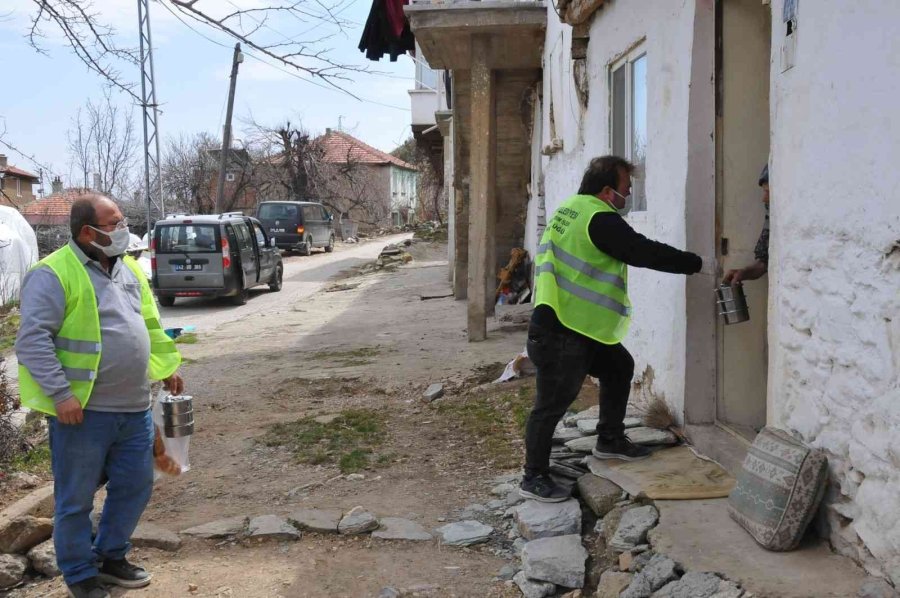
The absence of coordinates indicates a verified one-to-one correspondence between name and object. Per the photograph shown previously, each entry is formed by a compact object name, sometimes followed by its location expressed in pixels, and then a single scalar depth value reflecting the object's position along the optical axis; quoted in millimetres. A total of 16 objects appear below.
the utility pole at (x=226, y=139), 30688
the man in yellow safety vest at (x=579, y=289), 4250
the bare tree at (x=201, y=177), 40781
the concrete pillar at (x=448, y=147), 17094
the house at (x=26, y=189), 30283
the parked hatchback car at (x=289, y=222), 28688
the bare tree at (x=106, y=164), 25453
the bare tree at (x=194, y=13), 4590
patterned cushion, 3352
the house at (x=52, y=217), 22891
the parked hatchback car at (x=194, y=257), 16562
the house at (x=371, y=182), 43969
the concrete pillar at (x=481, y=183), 10320
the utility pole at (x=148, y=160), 18797
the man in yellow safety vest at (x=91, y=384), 3709
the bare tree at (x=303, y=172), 40875
